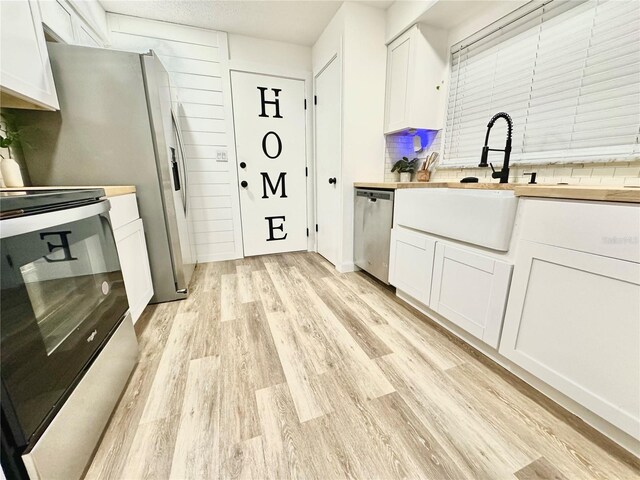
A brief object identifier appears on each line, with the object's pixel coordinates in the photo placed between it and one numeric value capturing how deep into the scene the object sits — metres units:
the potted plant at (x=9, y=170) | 1.36
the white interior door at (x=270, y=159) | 2.87
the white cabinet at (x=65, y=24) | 1.48
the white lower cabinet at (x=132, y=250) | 1.44
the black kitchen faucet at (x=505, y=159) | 1.58
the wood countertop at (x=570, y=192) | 0.81
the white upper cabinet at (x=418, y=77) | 2.05
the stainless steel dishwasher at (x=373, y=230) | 2.12
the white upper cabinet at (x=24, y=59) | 1.14
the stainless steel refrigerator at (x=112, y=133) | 1.58
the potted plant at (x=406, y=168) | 2.43
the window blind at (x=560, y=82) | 1.25
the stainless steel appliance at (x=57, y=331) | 0.64
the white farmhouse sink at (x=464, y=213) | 1.19
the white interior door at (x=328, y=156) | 2.51
